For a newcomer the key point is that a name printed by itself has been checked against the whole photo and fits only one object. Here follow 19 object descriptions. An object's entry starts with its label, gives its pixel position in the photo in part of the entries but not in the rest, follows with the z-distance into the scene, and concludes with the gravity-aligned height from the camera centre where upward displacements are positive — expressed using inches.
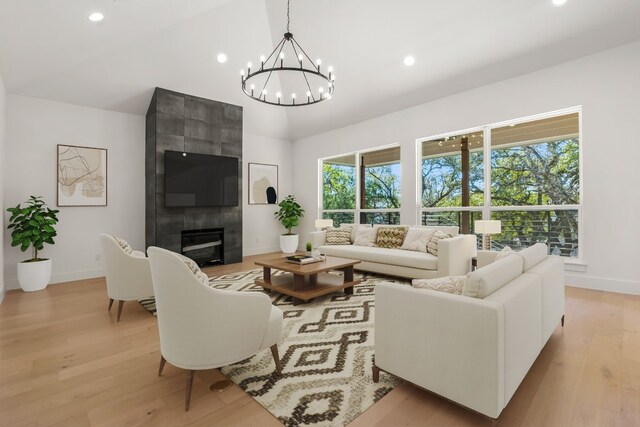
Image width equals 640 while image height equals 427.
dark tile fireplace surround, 206.4 +37.4
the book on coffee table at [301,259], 150.0 -22.8
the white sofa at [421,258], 158.7 -25.2
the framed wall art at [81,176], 191.3 +23.7
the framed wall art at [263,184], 286.0 +28.0
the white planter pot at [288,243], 289.7 -28.0
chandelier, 218.5 +101.2
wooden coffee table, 136.0 -33.3
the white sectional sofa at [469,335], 57.5 -25.2
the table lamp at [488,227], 165.8 -7.1
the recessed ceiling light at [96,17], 126.5 +81.2
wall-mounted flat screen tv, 210.5 +24.2
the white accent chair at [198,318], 67.0 -23.8
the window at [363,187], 249.3 +23.3
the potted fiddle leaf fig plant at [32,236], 162.7 -12.8
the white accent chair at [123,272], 121.4 -23.8
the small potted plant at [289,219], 290.5 -5.5
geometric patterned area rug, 66.9 -41.9
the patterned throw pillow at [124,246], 126.4 -13.7
